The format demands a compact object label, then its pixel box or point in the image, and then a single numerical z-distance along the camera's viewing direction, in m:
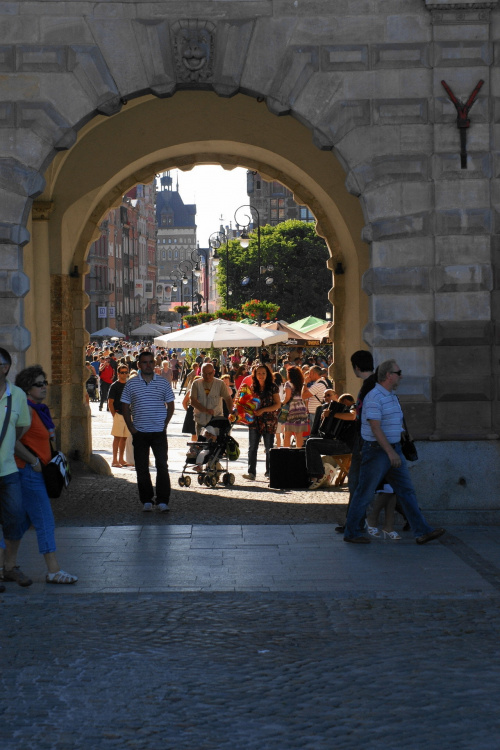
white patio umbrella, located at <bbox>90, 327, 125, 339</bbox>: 73.83
